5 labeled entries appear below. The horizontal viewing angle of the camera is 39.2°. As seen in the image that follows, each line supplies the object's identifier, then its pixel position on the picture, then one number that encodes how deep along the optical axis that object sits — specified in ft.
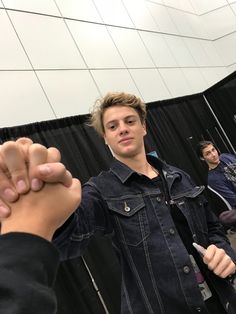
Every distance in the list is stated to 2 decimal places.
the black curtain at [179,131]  12.17
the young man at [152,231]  3.44
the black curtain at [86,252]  6.73
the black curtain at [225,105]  15.39
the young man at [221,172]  9.09
